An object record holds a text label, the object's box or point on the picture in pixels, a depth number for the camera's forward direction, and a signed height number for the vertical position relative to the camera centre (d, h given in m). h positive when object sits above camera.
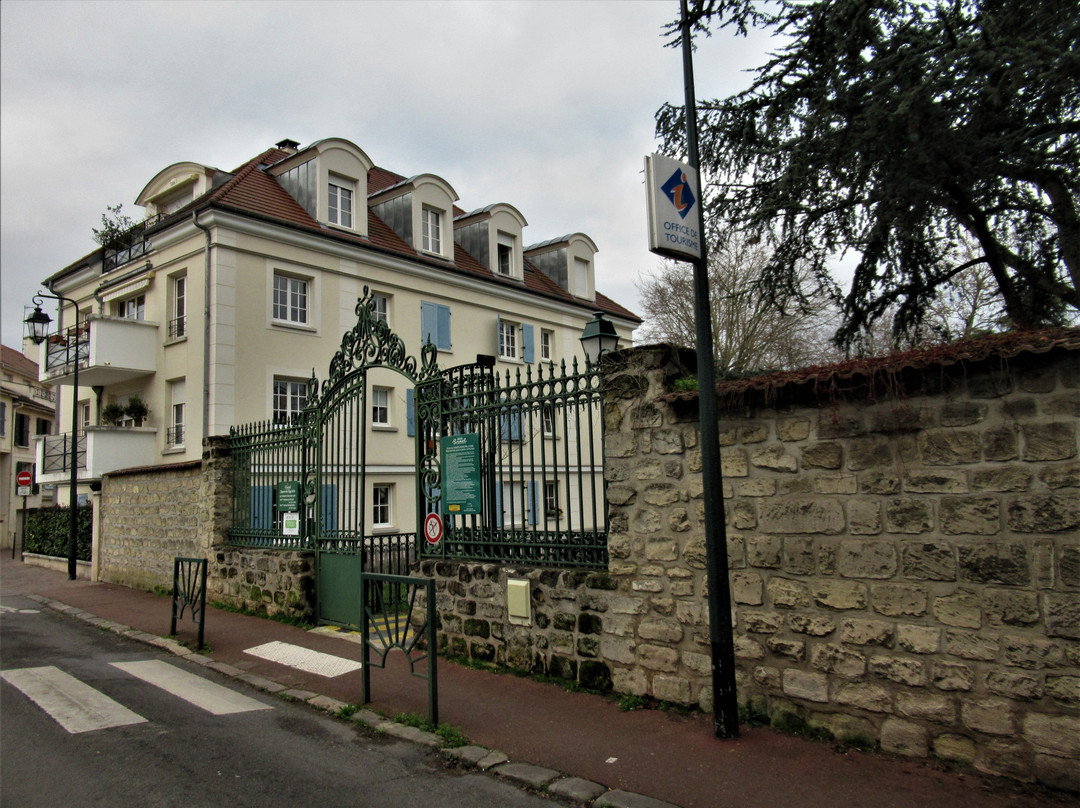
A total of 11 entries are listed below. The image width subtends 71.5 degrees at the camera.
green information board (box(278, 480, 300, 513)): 10.25 -0.04
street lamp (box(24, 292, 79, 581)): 17.91 +1.43
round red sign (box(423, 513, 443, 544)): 7.79 -0.40
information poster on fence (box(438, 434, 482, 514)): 7.43 +0.15
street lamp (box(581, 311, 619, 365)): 7.03 +1.37
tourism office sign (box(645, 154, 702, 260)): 4.99 +1.87
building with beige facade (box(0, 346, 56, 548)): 37.19 +3.89
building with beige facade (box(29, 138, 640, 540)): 18.02 +5.30
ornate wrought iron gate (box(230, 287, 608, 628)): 6.66 +0.29
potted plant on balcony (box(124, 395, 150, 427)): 19.34 +2.30
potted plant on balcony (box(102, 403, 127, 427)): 19.45 +2.22
